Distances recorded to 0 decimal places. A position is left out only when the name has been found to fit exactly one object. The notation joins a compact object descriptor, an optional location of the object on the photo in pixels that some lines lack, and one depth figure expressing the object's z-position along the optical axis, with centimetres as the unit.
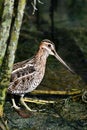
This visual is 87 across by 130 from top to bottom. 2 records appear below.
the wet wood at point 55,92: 942
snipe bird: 867
